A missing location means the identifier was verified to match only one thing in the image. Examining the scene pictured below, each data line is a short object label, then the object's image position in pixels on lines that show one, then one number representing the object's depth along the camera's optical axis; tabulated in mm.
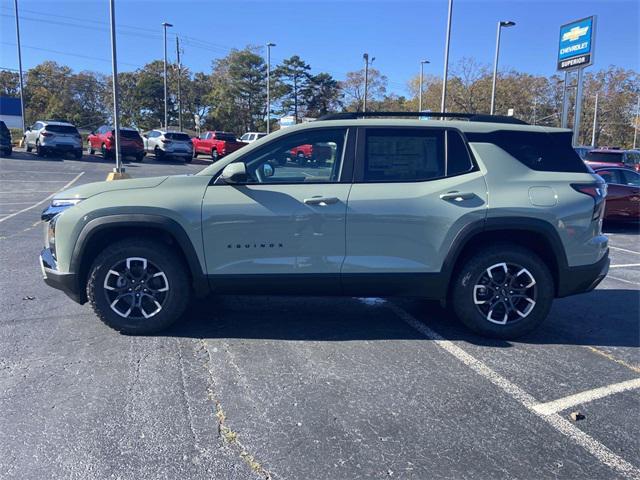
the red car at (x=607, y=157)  17906
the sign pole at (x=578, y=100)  27159
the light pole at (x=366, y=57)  43969
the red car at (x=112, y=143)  28062
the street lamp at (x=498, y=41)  31391
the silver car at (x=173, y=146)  30250
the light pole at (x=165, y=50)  40369
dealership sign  26688
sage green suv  4301
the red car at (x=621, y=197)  11922
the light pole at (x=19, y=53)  34000
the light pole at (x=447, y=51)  26178
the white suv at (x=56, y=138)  27094
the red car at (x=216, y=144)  31927
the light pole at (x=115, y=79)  16297
